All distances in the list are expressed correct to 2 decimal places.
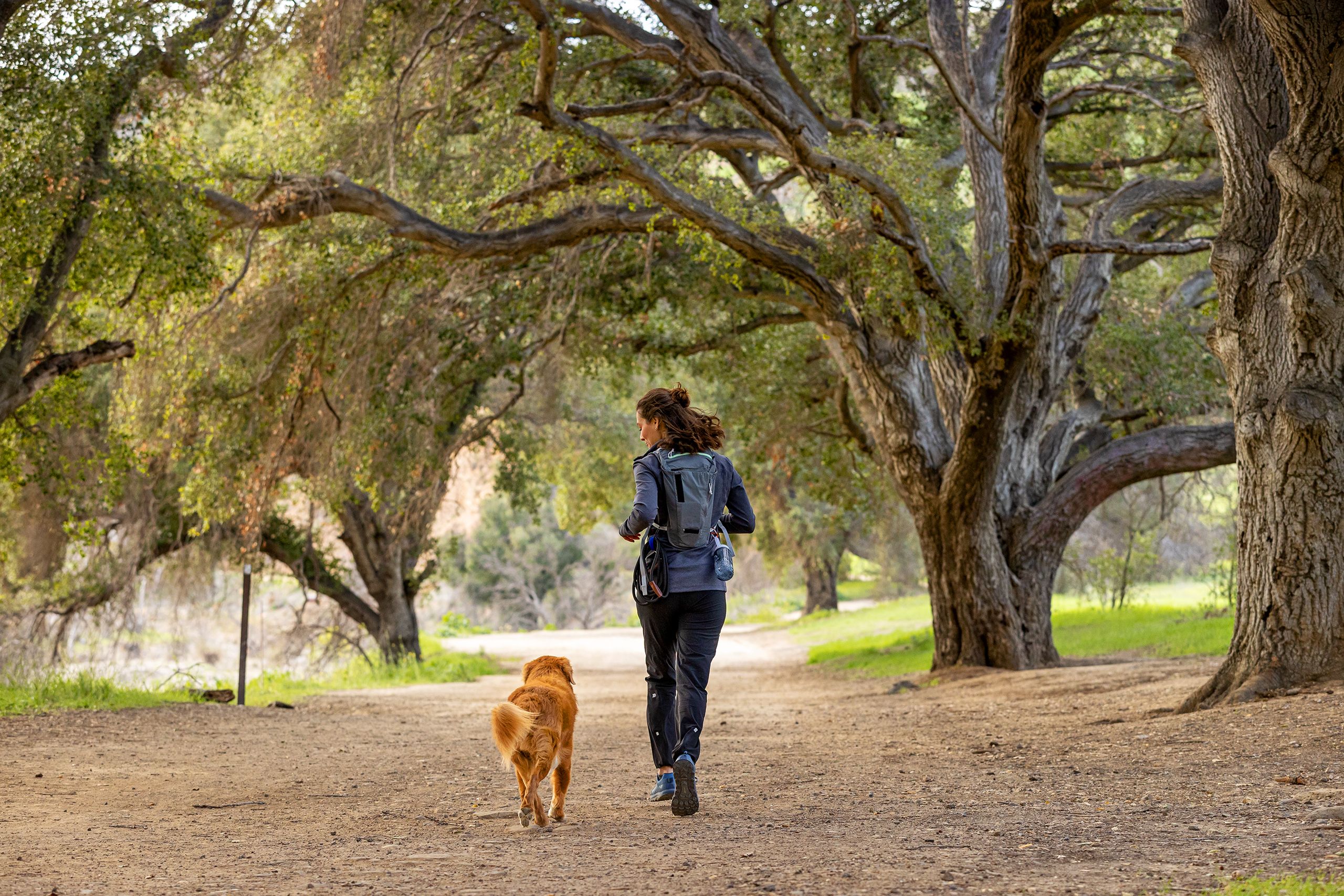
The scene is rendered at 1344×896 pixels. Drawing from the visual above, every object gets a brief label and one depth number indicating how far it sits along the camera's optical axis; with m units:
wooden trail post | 24.72
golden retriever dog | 10.43
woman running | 11.52
